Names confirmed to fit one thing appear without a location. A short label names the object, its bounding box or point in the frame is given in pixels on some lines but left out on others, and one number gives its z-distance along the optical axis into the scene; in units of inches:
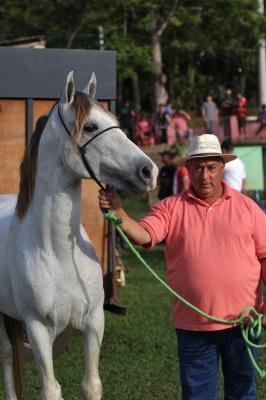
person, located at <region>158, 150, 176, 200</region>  565.6
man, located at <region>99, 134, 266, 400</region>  189.6
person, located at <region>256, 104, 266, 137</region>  1125.1
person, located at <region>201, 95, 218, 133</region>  1200.2
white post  1529.9
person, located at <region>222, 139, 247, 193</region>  463.6
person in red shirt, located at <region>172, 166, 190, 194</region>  520.7
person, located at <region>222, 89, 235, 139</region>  1238.3
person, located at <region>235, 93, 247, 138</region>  1122.4
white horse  178.1
